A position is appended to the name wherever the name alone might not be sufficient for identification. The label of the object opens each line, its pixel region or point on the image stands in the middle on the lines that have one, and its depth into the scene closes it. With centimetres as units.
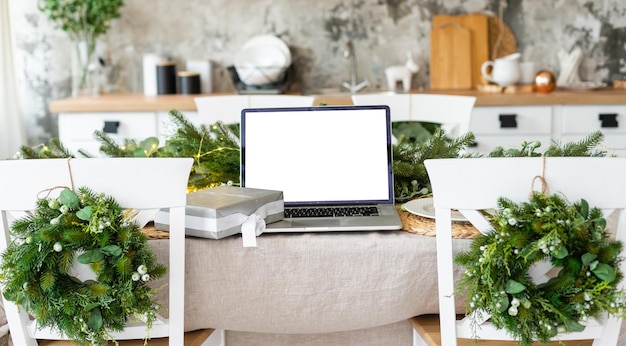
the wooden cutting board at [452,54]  401
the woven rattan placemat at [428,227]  164
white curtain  380
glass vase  397
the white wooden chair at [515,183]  142
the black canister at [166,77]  397
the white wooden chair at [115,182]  146
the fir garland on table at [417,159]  198
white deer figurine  396
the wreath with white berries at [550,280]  138
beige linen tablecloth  160
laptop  190
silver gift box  161
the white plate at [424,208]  171
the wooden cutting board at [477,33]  401
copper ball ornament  376
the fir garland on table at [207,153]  203
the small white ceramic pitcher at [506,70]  381
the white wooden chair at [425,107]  289
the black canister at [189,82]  396
